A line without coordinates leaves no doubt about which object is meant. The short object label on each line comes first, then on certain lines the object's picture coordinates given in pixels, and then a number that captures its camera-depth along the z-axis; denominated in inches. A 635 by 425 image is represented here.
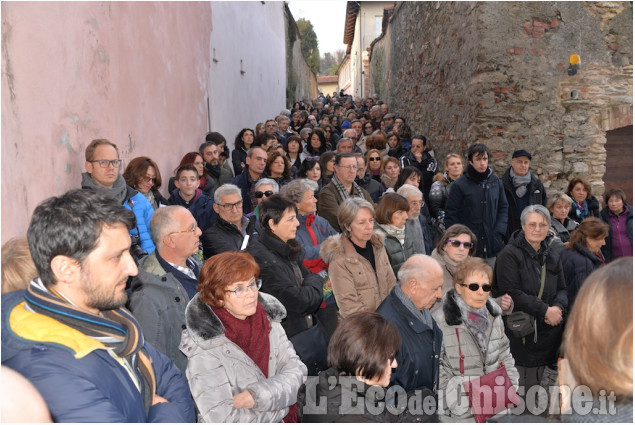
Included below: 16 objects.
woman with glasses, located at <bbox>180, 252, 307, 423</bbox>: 100.6
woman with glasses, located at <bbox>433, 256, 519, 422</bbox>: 133.0
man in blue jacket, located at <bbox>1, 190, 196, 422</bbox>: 64.1
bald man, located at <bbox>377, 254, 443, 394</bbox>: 119.5
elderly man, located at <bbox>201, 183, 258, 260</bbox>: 172.7
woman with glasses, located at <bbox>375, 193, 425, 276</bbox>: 177.6
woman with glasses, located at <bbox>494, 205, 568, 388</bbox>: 171.9
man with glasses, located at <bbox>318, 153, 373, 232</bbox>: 215.6
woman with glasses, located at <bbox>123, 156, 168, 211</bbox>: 186.5
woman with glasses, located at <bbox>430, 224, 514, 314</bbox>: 168.1
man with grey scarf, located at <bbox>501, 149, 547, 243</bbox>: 251.9
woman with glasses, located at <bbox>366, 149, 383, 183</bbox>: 295.1
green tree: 1462.1
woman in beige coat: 150.8
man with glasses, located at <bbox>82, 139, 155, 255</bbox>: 160.5
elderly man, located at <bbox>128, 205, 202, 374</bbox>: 118.5
